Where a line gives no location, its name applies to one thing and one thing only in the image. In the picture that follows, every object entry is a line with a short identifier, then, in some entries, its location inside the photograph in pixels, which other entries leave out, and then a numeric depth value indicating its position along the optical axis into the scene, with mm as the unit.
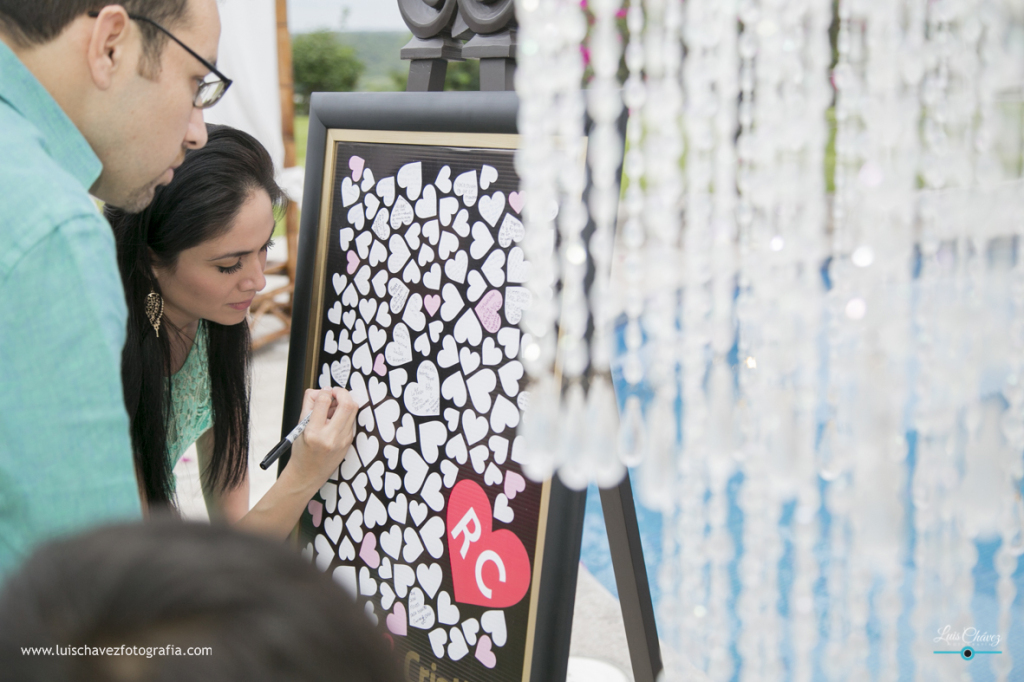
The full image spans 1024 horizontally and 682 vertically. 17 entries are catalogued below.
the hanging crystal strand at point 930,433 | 681
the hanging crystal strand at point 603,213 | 654
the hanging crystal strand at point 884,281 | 621
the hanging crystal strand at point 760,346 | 651
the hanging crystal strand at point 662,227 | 652
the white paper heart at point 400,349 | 1206
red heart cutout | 1051
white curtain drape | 4191
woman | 1261
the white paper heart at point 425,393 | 1165
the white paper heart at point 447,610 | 1144
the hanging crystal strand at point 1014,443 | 713
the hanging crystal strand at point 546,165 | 666
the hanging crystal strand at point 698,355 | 654
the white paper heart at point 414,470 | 1183
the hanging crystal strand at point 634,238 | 671
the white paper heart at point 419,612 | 1179
